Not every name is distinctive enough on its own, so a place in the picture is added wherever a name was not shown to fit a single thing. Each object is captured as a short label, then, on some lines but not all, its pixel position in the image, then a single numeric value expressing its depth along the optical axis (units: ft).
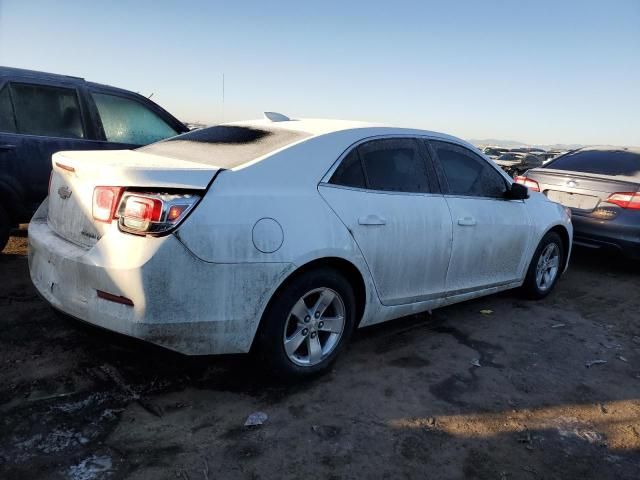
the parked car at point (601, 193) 18.49
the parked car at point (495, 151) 82.15
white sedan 7.94
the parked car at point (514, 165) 42.96
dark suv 14.99
